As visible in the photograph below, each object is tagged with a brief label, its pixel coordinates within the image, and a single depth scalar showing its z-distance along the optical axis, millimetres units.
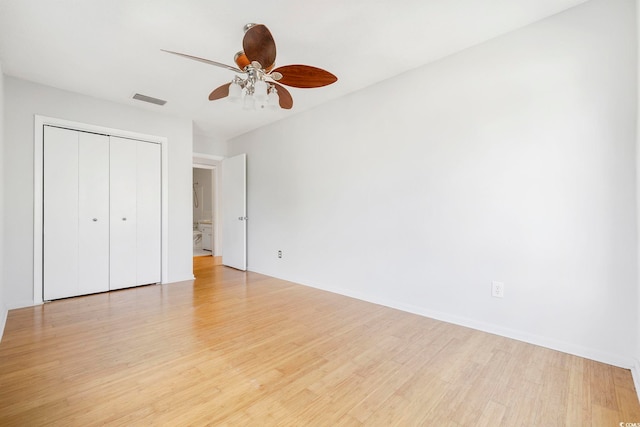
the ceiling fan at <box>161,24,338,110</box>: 1695
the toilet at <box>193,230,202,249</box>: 7795
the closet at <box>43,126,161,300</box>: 3258
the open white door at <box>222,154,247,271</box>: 4898
